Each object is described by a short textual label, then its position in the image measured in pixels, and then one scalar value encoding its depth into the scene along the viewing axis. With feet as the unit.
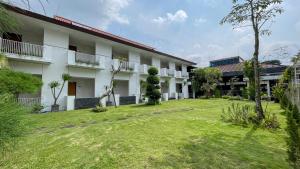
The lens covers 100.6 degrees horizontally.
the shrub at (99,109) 25.92
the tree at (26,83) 16.67
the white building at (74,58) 25.57
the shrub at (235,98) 51.65
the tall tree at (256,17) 18.24
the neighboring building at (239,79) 51.61
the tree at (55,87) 26.77
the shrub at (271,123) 16.76
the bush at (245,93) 51.50
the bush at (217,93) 57.18
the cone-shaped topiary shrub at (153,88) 35.79
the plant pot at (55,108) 27.50
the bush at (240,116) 18.20
